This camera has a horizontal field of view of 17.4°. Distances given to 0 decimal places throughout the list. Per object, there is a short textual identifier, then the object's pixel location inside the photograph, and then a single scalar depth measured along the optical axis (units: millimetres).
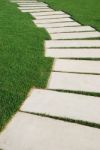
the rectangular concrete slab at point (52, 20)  9016
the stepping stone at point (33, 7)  11334
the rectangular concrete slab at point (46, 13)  9961
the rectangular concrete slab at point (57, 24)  8441
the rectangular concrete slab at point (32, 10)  10828
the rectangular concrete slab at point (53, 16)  9569
